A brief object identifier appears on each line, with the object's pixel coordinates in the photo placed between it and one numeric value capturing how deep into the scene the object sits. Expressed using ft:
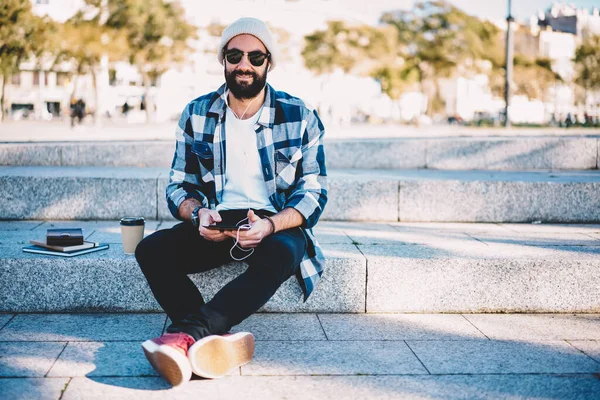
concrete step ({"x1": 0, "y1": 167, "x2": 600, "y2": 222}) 18.12
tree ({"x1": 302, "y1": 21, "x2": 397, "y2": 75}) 150.51
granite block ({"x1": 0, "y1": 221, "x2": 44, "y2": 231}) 16.64
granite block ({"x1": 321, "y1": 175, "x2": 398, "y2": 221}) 18.57
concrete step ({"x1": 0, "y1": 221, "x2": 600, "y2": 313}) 12.82
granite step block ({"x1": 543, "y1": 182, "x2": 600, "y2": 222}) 18.74
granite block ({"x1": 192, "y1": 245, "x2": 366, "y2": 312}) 12.87
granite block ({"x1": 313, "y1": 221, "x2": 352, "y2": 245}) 15.28
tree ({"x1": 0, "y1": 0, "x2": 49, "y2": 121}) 77.14
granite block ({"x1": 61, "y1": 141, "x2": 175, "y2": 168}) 23.25
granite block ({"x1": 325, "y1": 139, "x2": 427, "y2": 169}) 24.89
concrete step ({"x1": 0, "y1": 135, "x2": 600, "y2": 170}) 24.94
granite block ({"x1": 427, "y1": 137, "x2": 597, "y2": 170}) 25.00
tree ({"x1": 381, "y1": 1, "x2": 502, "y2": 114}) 129.29
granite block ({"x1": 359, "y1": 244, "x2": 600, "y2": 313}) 13.29
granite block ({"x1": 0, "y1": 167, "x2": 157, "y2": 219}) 18.03
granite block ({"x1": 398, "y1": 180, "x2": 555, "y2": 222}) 18.58
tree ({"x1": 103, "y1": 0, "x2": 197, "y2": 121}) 104.94
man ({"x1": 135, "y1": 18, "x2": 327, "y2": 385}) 10.88
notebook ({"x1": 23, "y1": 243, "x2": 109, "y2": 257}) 12.96
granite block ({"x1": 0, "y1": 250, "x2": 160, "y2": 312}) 12.75
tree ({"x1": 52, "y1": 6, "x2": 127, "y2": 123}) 98.02
